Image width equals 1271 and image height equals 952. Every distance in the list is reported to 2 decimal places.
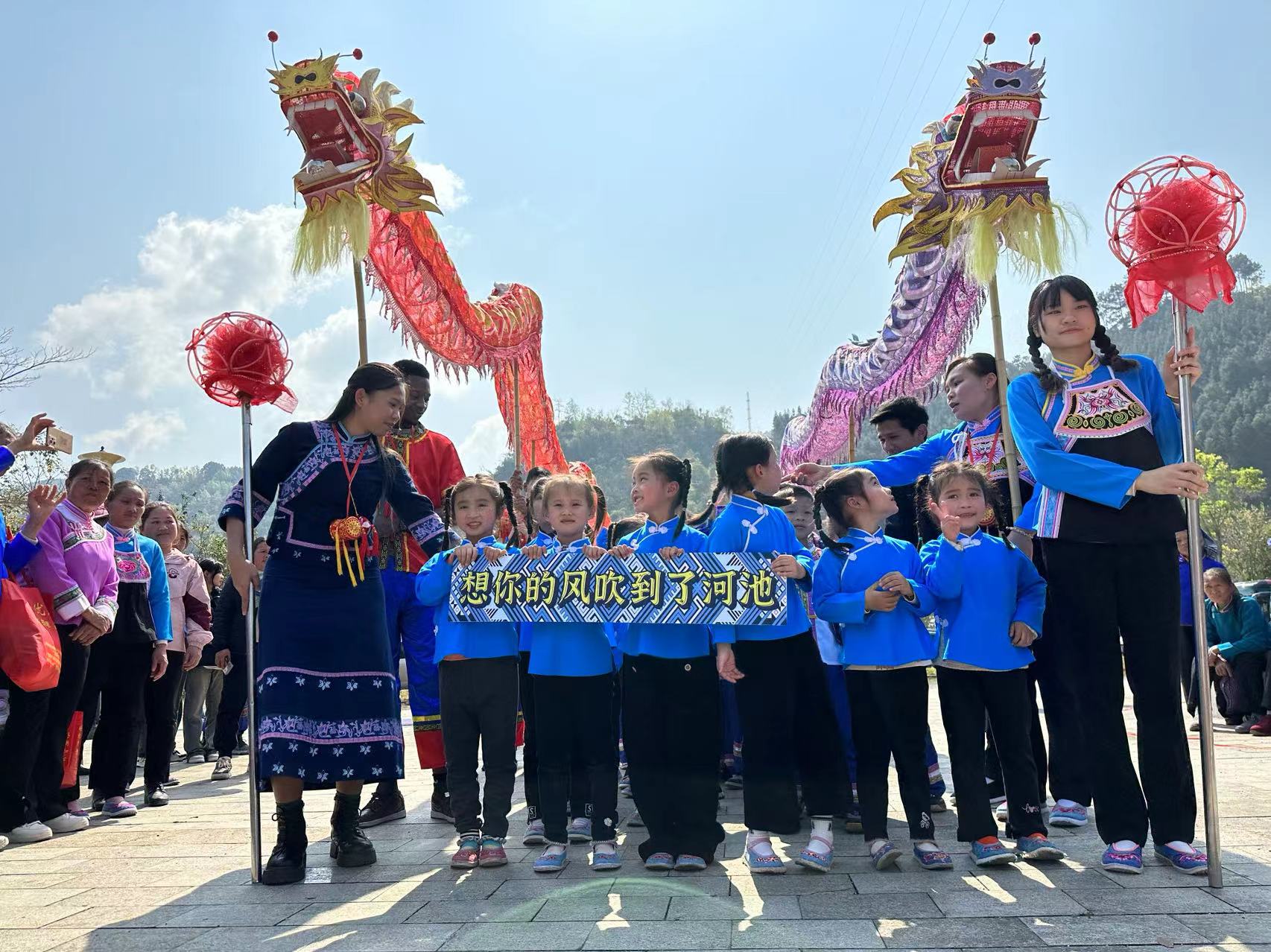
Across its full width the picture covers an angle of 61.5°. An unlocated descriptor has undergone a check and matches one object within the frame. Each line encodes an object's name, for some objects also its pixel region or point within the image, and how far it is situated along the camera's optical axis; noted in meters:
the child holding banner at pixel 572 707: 3.91
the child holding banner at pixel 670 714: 3.70
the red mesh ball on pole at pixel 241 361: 4.06
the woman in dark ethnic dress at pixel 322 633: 3.76
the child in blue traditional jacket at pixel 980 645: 3.63
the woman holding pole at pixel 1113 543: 3.45
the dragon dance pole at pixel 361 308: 5.22
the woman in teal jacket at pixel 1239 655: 8.24
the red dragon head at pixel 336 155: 5.13
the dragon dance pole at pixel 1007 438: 4.45
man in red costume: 4.88
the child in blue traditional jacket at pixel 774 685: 3.67
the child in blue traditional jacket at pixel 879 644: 3.61
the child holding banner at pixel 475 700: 3.93
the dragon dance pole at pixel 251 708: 3.66
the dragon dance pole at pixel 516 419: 8.52
